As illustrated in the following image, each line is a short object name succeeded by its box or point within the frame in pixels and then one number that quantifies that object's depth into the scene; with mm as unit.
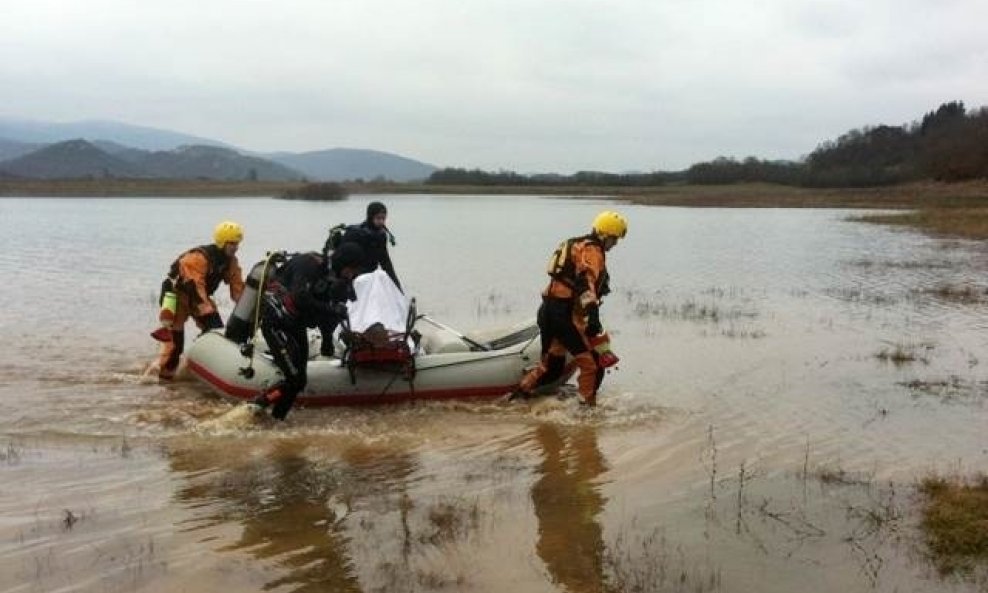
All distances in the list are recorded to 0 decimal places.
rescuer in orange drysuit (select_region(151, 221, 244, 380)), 9289
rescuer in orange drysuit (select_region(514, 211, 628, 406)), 8305
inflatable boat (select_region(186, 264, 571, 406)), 8367
